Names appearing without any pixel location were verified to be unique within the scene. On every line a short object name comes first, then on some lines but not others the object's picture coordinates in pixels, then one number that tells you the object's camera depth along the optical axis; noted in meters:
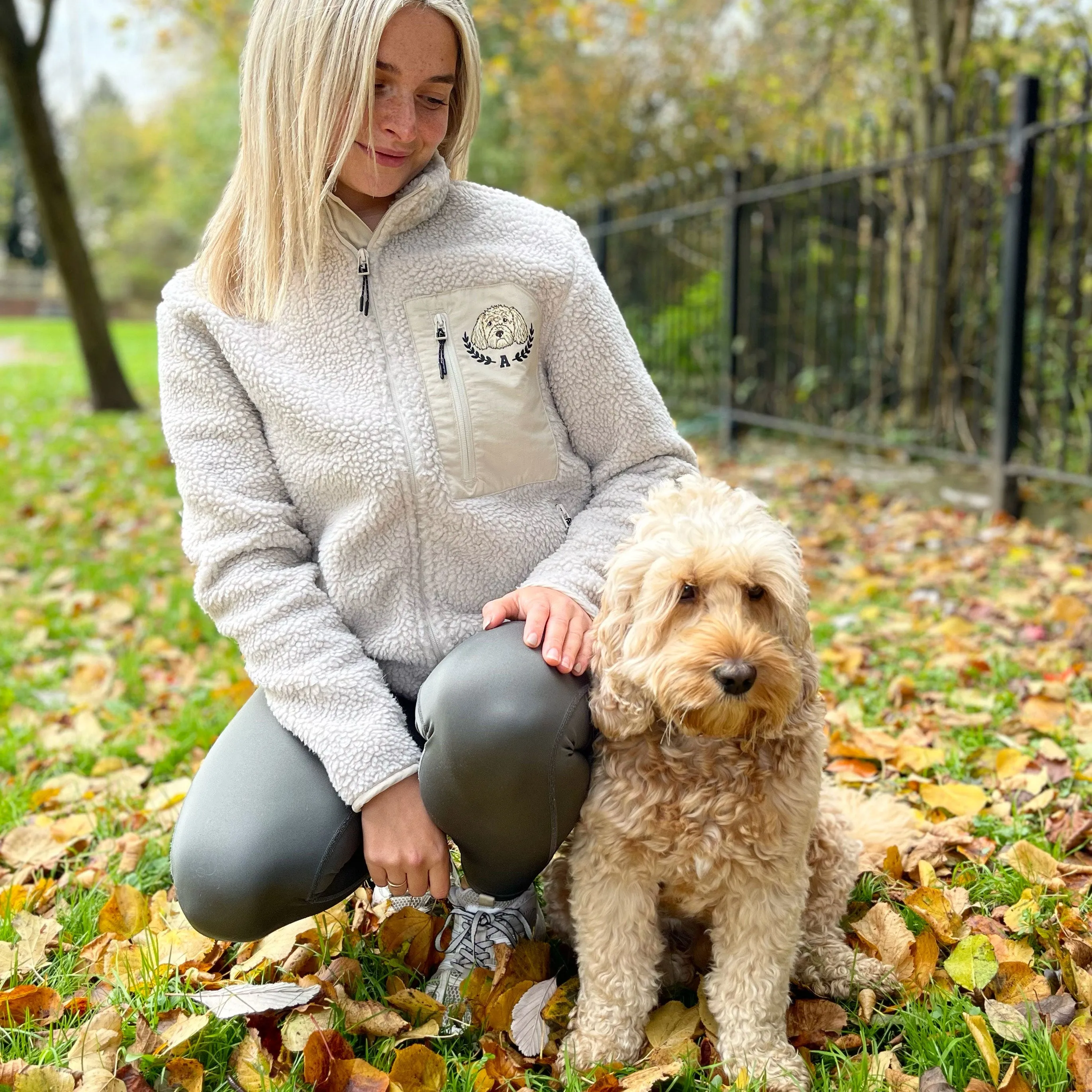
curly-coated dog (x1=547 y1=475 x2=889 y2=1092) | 1.81
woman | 1.99
